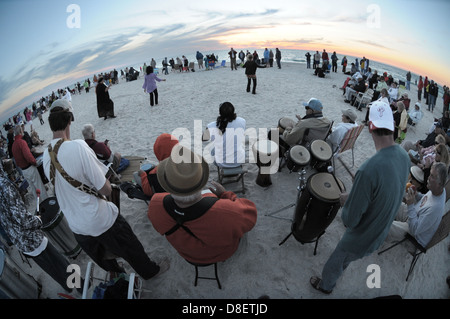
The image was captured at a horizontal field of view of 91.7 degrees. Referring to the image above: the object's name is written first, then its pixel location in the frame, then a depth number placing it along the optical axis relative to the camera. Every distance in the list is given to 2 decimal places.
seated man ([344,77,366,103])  10.84
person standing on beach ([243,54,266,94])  10.62
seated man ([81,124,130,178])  4.04
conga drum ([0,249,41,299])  2.39
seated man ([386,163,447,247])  2.58
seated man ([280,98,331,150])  4.73
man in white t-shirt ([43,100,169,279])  2.08
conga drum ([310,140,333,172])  4.30
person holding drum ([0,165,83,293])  2.41
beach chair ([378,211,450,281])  2.60
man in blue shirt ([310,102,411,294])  1.86
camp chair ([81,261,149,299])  2.11
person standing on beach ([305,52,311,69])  19.58
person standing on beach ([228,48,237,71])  18.30
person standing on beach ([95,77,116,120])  9.37
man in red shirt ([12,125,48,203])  4.55
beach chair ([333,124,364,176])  4.84
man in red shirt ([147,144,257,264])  1.90
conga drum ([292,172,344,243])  2.77
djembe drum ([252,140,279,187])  4.36
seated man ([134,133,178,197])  3.39
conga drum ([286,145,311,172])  4.17
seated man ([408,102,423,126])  8.77
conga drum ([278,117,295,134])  5.67
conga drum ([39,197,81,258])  3.11
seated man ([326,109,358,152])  4.92
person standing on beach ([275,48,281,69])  19.15
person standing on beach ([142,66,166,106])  9.67
